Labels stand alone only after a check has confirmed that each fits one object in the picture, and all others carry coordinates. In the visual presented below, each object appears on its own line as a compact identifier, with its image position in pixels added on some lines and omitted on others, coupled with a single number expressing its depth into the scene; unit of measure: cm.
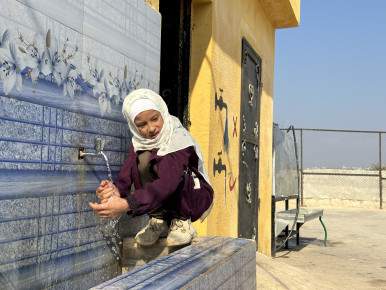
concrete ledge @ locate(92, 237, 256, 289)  164
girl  223
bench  818
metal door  568
